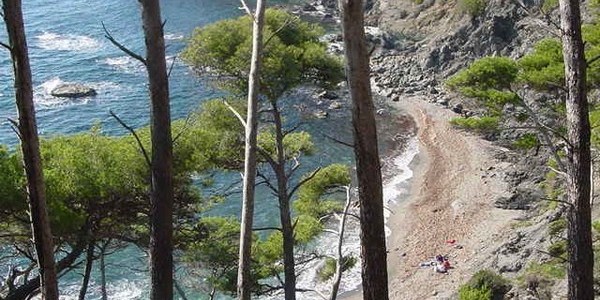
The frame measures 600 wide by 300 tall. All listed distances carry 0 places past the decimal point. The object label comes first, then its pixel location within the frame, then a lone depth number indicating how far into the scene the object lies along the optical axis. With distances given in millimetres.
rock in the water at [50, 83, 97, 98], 45719
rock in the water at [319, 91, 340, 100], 47500
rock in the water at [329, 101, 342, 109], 46306
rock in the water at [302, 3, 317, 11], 68894
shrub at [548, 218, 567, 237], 21453
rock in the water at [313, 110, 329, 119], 44531
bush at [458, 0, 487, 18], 55125
